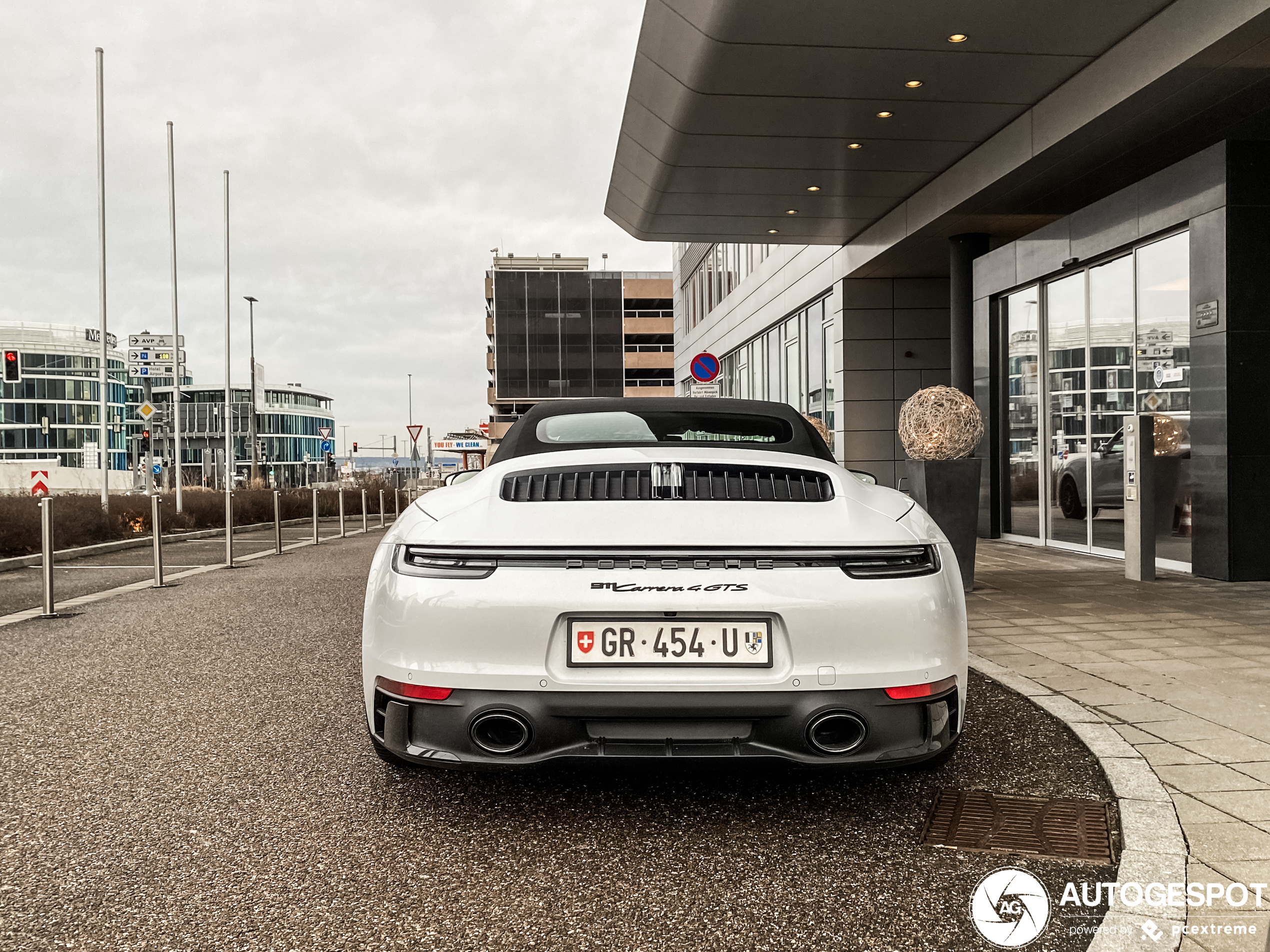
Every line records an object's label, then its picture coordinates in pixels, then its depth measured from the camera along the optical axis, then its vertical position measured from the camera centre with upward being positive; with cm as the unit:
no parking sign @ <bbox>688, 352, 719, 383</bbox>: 1655 +160
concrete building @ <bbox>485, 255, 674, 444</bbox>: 8488 +1109
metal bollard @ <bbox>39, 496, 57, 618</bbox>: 744 -59
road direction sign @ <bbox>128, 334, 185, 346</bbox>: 2822 +363
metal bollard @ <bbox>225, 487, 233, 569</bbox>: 1167 -83
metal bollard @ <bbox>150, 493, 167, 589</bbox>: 937 -65
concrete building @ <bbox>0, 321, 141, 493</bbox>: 7731 +609
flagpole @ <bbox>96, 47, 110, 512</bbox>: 2381 +614
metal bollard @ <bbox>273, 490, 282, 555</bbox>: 1376 -94
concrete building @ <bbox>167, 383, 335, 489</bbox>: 11294 +440
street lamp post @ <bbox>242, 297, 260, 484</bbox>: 5768 +887
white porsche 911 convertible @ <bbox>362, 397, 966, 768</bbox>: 254 -47
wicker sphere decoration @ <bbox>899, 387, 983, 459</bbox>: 820 +26
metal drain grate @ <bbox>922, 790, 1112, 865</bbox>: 268 -107
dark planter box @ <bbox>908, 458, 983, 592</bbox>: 800 -33
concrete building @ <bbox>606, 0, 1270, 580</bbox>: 857 +320
